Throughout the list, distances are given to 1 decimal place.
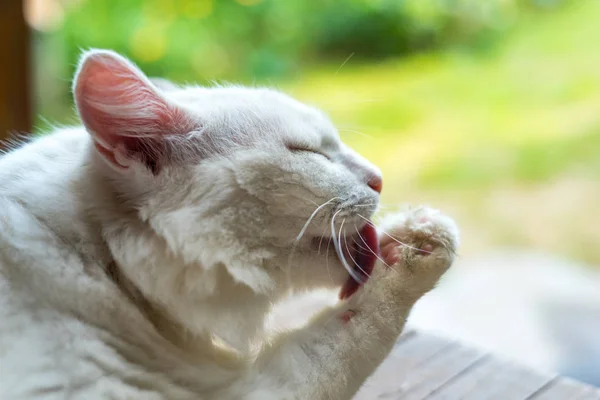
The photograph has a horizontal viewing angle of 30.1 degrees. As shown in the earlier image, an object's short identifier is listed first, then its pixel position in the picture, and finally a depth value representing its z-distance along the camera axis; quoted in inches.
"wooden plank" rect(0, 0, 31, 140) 27.9
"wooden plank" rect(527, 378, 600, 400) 18.1
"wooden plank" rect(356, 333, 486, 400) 18.4
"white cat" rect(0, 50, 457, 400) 15.0
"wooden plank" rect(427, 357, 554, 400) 18.2
